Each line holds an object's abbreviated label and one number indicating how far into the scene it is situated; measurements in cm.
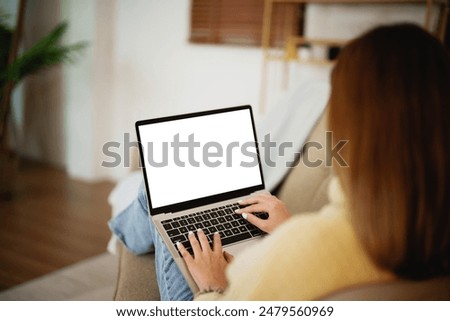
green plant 259
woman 54
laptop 101
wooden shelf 186
